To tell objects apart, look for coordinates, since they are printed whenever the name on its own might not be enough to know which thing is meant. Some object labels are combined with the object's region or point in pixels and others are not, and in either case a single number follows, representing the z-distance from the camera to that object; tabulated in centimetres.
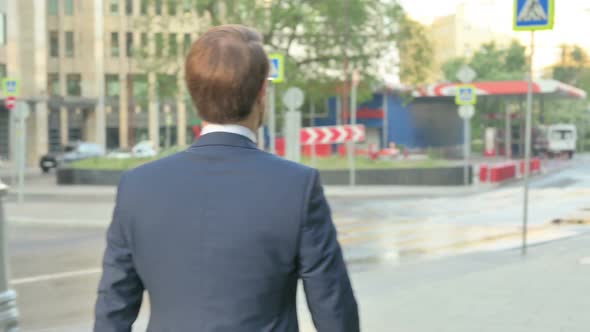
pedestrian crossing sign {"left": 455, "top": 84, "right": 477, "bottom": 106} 2553
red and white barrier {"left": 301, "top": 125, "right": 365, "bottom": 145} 2462
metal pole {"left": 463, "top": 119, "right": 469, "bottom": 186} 2700
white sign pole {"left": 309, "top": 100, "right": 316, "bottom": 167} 5022
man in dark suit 210
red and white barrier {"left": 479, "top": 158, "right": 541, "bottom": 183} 2911
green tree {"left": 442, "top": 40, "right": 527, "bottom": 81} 6975
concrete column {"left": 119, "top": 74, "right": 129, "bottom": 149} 6506
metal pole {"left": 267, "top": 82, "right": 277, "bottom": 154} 1384
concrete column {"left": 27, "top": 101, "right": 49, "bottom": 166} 5181
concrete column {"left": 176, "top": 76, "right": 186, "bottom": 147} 6631
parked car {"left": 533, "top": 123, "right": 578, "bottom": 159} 5294
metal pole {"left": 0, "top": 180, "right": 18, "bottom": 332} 407
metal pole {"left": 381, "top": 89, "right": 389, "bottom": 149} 5116
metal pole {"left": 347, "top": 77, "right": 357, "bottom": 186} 2548
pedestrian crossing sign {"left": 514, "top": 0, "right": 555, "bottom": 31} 1006
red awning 4728
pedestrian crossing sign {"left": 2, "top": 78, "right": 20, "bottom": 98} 2031
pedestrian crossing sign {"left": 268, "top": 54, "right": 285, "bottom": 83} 1497
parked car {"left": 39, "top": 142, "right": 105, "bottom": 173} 4119
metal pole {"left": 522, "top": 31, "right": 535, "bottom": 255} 1027
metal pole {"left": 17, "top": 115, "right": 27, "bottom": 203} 1984
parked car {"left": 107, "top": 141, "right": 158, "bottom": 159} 4201
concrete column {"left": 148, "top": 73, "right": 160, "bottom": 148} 6488
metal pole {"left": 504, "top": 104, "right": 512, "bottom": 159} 5022
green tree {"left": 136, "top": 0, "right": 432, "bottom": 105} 3086
